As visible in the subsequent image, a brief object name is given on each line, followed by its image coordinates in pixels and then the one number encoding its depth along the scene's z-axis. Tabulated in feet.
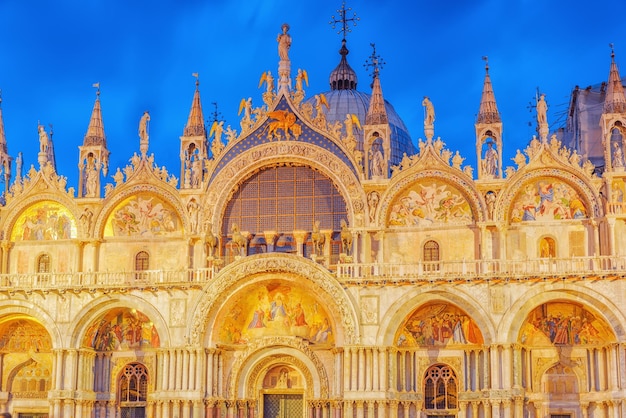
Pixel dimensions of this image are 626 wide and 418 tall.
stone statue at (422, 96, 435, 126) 127.13
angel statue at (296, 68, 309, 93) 131.23
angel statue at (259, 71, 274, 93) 131.85
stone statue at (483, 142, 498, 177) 124.67
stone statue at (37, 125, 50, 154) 135.13
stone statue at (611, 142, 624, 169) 121.08
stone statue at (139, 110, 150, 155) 132.77
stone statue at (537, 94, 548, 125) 123.34
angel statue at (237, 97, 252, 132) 130.62
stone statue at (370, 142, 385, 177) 127.24
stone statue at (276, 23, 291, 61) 134.31
